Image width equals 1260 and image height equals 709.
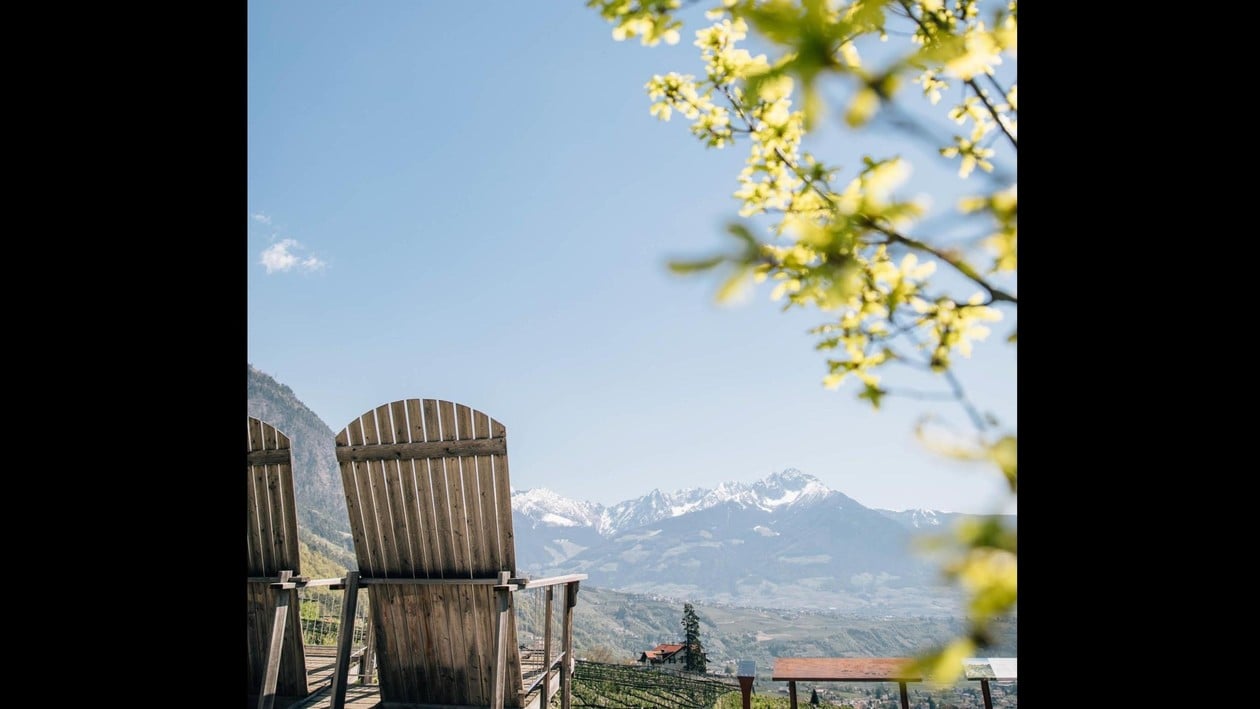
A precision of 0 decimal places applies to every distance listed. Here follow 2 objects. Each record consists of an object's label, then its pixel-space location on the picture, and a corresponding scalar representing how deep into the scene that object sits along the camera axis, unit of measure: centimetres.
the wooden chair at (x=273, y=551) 346
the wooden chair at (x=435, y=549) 335
